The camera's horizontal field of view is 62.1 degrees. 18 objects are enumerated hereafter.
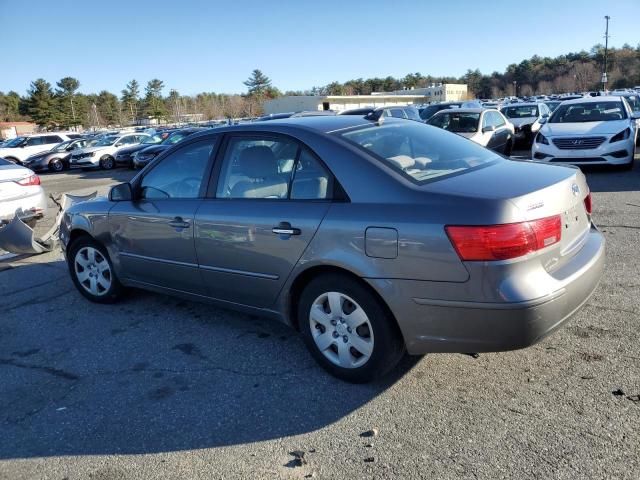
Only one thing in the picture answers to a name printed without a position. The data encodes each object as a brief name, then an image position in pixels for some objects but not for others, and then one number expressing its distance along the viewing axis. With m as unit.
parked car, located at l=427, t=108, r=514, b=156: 12.64
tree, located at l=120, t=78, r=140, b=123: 103.12
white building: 74.75
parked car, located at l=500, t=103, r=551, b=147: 17.25
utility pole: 72.75
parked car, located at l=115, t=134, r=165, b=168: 23.50
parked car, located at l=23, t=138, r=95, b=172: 25.72
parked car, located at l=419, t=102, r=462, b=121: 22.91
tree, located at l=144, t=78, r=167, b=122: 97.12
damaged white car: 7.96
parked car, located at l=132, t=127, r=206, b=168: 20.77
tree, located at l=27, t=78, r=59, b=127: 80.81
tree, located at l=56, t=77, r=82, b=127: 82.81
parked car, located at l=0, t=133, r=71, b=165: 27.56
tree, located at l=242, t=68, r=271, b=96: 116.25
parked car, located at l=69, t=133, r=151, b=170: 23.78
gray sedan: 2.74
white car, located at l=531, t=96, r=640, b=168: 10.76
